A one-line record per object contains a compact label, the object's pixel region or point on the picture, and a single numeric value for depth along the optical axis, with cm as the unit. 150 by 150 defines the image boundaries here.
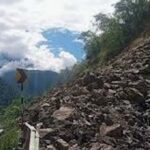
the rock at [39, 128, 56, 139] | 536
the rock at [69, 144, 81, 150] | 499
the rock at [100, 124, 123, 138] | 517
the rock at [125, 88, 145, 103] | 645
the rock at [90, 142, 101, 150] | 481
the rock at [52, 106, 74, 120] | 593
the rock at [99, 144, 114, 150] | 475
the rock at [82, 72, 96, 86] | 756
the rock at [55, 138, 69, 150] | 500
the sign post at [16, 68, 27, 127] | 552
